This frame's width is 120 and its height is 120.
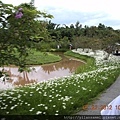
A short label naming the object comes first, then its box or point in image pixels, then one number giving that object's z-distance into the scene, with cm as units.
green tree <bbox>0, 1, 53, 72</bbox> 464
